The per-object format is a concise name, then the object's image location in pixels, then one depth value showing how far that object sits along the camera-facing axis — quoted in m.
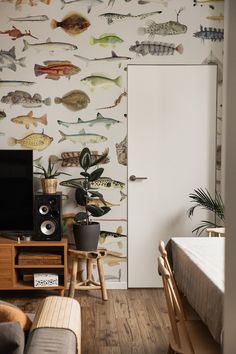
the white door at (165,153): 4.60
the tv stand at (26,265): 4.20
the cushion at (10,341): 1.56
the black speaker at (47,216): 4.27
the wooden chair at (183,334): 2.27
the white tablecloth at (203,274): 2.12
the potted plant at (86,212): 4.27
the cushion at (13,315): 1.90
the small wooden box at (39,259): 4.23
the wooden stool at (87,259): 4.22
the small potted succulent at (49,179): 4.32
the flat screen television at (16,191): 4.29
